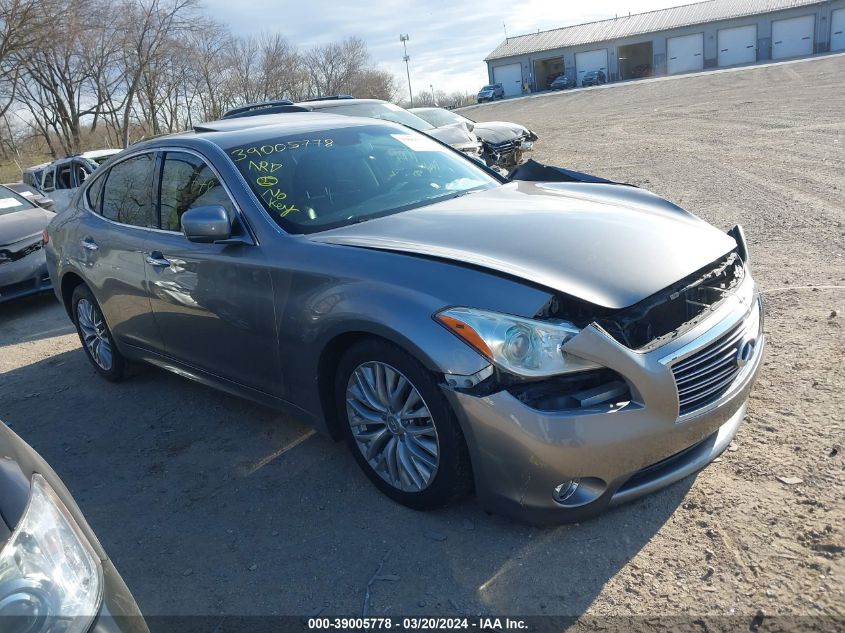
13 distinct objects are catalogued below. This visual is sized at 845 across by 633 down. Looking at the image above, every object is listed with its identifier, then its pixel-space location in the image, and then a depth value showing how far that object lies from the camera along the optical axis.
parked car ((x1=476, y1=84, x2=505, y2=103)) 62.00
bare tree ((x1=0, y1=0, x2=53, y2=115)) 23.59
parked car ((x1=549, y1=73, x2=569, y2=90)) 62.22
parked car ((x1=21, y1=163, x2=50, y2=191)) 15.34
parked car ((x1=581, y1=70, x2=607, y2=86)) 59.75
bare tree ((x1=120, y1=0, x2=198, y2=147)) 33.50
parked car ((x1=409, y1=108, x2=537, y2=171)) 12.30
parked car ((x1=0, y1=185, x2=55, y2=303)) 8.15
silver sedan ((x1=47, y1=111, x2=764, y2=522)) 2.60
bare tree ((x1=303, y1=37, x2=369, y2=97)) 54.72
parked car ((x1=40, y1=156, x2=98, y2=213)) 13.07
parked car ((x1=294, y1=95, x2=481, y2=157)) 10.46
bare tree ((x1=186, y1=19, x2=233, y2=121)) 41.52
